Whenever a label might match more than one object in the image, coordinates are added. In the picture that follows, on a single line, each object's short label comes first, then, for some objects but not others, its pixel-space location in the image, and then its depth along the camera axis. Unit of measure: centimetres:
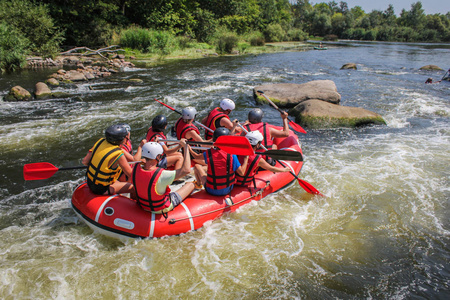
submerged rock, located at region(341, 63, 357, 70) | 1814
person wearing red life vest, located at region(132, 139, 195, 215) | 337
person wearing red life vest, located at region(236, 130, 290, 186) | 434
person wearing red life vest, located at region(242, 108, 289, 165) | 510
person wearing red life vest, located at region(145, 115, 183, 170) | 465
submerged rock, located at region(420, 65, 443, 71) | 1802
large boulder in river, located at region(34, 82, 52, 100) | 1038
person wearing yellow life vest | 371
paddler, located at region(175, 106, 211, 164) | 495
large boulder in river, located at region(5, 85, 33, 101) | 993
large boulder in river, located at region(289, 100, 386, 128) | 832
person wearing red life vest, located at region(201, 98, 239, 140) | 550
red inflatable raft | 375
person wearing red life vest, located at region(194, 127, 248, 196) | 404
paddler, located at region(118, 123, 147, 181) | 418
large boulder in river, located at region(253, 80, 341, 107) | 1006
